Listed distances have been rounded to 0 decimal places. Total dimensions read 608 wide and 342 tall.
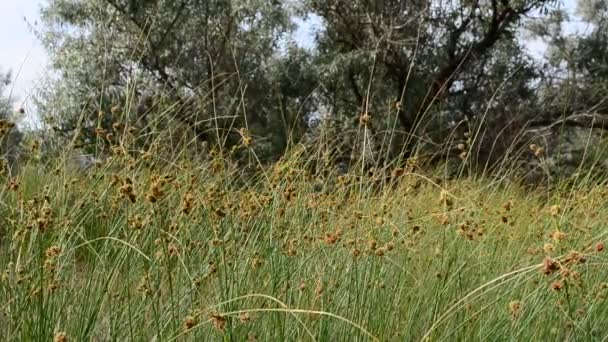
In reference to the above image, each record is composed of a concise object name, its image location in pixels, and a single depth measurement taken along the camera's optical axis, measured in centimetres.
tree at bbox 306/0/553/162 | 1073
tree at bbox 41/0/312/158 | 991
